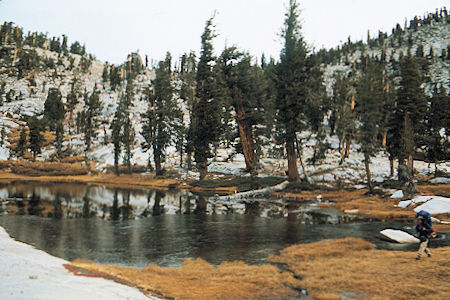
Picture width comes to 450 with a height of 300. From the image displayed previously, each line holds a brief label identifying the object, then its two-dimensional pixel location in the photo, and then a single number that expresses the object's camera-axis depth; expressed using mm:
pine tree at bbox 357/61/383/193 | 36250
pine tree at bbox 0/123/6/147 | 82062
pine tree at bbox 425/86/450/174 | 49519
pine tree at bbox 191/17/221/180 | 50312
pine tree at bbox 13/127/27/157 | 78250
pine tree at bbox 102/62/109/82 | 163125
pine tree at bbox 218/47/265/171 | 48906
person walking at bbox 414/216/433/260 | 12281
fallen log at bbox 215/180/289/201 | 38266
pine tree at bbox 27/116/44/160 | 77875
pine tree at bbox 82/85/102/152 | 82625
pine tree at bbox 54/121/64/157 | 78250
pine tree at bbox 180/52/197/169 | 60750
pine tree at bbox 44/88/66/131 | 99125
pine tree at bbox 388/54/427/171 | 41094
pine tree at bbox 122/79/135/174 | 66625
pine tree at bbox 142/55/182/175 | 60897
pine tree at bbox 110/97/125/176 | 67688
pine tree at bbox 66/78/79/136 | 104606
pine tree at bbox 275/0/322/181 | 41250
